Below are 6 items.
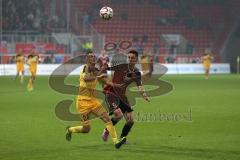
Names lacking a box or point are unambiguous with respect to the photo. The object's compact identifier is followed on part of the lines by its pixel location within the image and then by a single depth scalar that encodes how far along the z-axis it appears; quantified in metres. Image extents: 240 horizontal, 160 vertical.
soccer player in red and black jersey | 13.32
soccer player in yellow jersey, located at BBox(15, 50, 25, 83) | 42.91
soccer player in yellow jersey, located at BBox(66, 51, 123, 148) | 12.11
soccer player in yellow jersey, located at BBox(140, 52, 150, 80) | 47.50
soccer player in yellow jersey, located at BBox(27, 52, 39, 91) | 34.18
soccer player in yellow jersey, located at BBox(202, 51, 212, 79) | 48.34
